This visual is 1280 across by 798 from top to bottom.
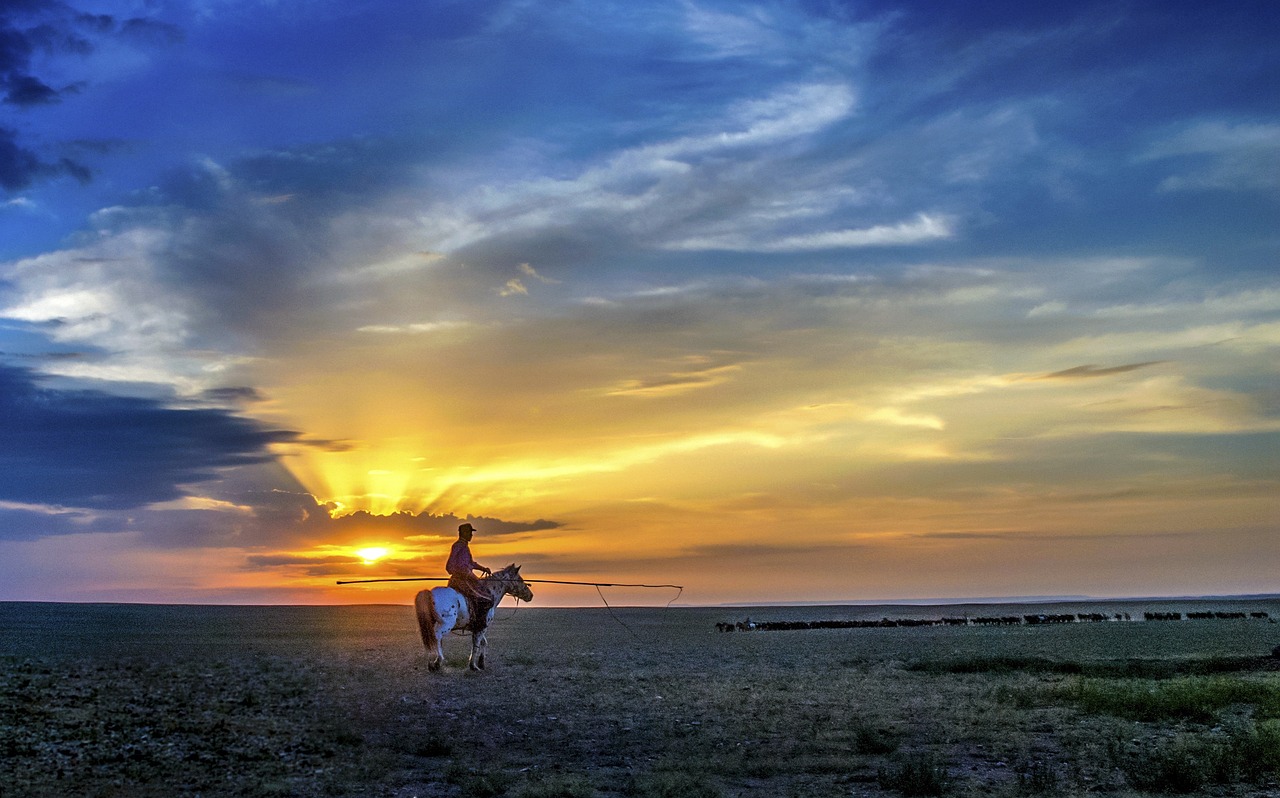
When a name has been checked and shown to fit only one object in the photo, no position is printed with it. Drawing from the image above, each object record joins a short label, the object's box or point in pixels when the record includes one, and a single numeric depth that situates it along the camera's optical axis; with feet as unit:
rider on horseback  95.96
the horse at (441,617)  93.09
